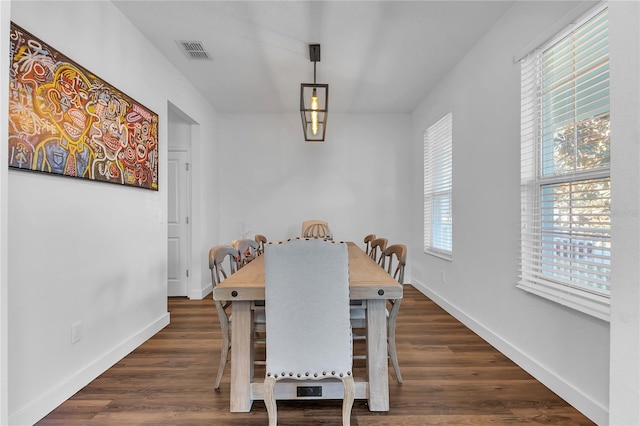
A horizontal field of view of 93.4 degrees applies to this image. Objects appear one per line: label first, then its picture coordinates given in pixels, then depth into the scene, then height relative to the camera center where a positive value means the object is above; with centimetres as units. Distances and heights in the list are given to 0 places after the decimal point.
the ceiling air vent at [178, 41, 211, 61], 282 +160
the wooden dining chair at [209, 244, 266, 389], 187 -66
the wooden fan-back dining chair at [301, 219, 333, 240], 401 -22
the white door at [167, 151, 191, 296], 407 +4
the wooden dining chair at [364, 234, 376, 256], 379 -32
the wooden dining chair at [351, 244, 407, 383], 194 -69
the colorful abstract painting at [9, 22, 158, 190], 157 +61
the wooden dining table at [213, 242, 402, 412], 167 -86
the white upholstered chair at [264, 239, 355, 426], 141 -48
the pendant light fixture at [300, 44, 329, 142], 259 +97
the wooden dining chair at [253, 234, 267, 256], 366 -30
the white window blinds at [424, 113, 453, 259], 369 +33
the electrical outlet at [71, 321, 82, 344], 191 -75
